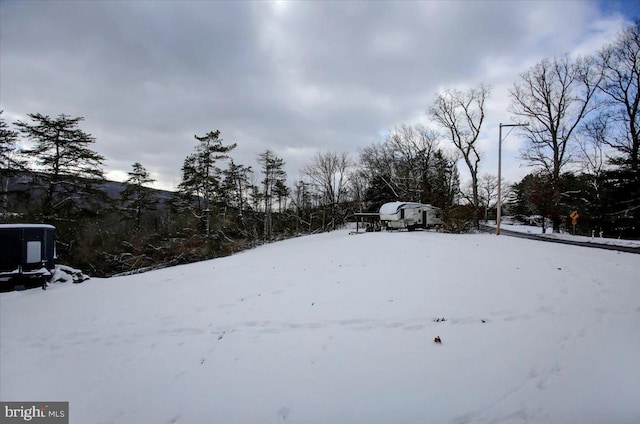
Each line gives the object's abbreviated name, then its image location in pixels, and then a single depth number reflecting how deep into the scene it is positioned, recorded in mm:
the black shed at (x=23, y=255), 9500
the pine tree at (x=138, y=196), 30844
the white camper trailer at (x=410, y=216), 22094
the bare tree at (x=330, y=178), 41438
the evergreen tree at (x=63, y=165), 19484
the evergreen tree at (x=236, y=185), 36250
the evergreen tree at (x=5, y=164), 17188
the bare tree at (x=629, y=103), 19766
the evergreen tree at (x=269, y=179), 37000
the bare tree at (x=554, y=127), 22291
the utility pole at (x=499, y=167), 16756
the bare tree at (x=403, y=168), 33438
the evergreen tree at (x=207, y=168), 29094
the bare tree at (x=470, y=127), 28188
